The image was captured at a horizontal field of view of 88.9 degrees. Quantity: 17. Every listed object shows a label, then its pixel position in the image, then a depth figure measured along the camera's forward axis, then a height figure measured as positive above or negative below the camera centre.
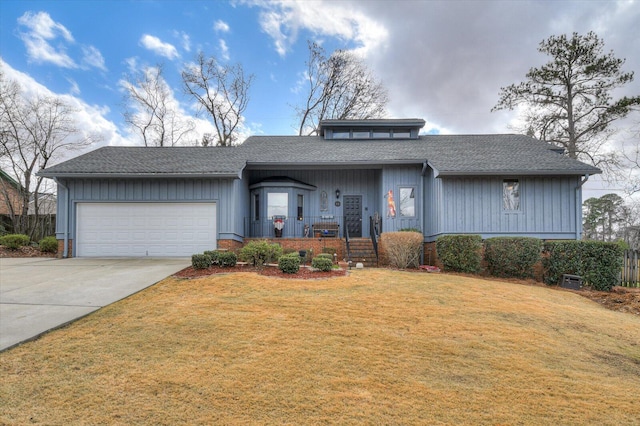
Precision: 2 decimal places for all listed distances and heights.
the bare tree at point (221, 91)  23.92 +9.45
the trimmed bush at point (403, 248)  10.23 -0.91
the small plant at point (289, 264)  7.93 -1.11
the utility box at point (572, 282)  8.56 -1.65
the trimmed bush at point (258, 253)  8.84 -0.96
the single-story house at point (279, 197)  11.48 +0.82
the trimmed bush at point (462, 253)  9.43 -1.01
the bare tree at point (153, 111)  22.91 +7.70
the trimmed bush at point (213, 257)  8.54 -1.02
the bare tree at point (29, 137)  17.72 +4.63
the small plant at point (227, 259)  8.48 -1.06
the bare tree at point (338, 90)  24.44 +9.73
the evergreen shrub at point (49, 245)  12.42 -1.03
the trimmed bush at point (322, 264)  8.23 -1.15
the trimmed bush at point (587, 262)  8.45 -1.14
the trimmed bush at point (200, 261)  8.31 -1.10
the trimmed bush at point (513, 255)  9.15 -1.03
